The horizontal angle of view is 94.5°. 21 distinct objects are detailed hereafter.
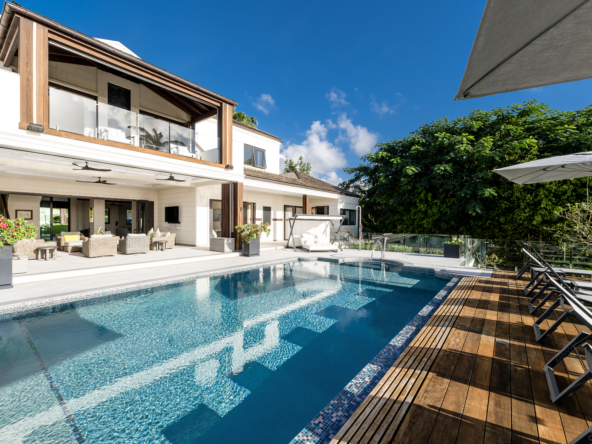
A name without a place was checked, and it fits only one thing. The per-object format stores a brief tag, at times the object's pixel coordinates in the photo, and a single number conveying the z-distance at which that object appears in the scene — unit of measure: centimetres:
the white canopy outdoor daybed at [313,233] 1338
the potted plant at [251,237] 1110
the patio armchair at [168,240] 1202
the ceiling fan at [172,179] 1037
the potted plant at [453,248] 1130
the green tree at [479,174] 1216
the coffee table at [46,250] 909
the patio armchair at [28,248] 885
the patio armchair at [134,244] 1059
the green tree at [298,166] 4028
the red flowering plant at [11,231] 580
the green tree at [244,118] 2945
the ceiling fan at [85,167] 816
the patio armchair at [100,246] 946
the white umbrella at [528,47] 165
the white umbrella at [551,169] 485
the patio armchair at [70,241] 1082
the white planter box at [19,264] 679
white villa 658
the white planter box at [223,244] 1141
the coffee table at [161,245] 1187
